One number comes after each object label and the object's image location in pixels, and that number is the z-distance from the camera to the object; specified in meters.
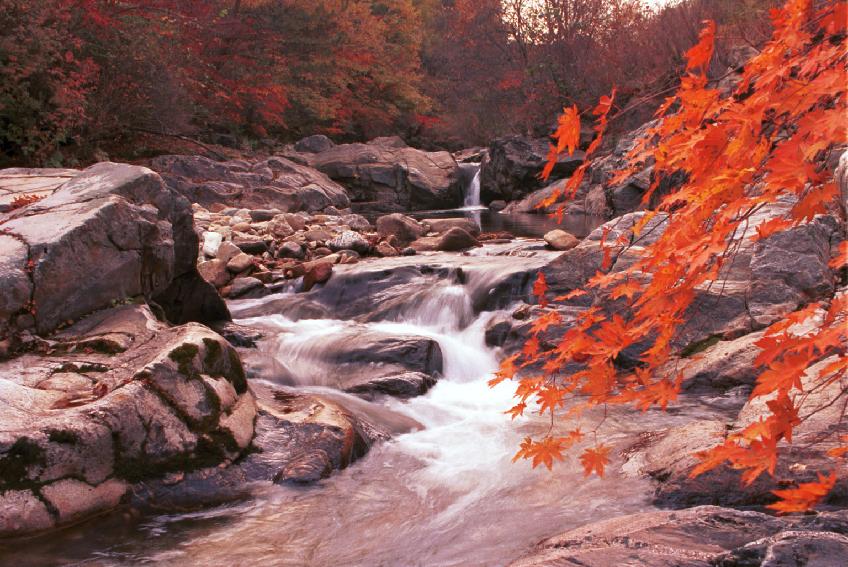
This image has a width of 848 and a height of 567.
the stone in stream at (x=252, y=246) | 10.81
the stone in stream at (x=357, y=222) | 13.95
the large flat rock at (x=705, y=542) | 2.18
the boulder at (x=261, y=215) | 13.55
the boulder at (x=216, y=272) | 9.58
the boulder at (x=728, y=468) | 3.47
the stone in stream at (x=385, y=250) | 11.29
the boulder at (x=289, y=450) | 4.08
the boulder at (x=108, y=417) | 3.61
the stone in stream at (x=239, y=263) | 9.90
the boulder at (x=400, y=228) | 13.12
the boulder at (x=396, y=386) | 6.27
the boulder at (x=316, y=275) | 9.24
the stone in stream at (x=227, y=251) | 10.15
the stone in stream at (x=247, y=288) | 9.34
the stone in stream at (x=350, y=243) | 11.24
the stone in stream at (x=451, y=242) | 11.61
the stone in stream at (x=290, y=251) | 10.92
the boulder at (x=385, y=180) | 20.53
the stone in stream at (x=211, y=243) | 10.24
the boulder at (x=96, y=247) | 5.26
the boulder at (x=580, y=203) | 17.05
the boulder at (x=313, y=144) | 22.23
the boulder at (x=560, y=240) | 10.80
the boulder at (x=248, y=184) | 15.34
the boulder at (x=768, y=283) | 6.16
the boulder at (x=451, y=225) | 13.62
